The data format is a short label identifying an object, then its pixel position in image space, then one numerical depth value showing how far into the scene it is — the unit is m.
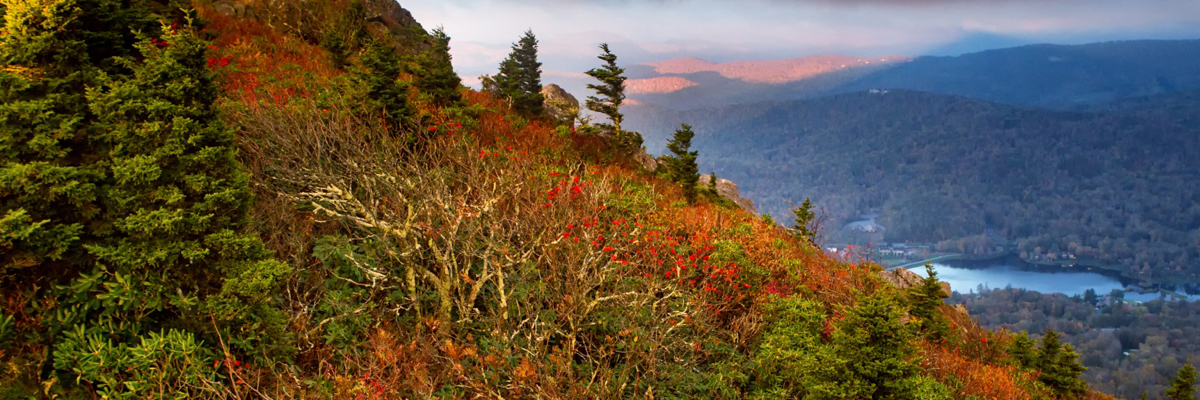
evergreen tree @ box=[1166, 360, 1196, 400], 25.03
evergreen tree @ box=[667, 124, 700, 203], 20.17
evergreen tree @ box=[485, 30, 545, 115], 19.41
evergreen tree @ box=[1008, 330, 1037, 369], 19.41
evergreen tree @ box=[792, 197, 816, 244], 21.49
